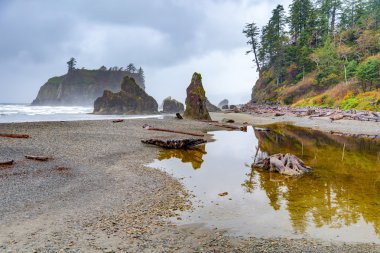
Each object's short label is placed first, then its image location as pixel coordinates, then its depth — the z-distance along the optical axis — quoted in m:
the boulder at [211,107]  78.96
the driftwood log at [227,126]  31.06
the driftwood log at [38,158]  12.56
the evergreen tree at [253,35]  83.75
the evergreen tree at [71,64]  167.12
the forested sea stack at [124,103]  73.68
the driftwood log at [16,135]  17.44
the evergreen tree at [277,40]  71.75
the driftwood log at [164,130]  23.75
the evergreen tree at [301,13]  73.44
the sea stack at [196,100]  41.47
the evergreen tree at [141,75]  171.19
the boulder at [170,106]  85.38
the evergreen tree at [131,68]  171.12
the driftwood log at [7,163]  11.37
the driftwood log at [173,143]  18.14
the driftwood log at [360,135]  23.47
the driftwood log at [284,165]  12.17
